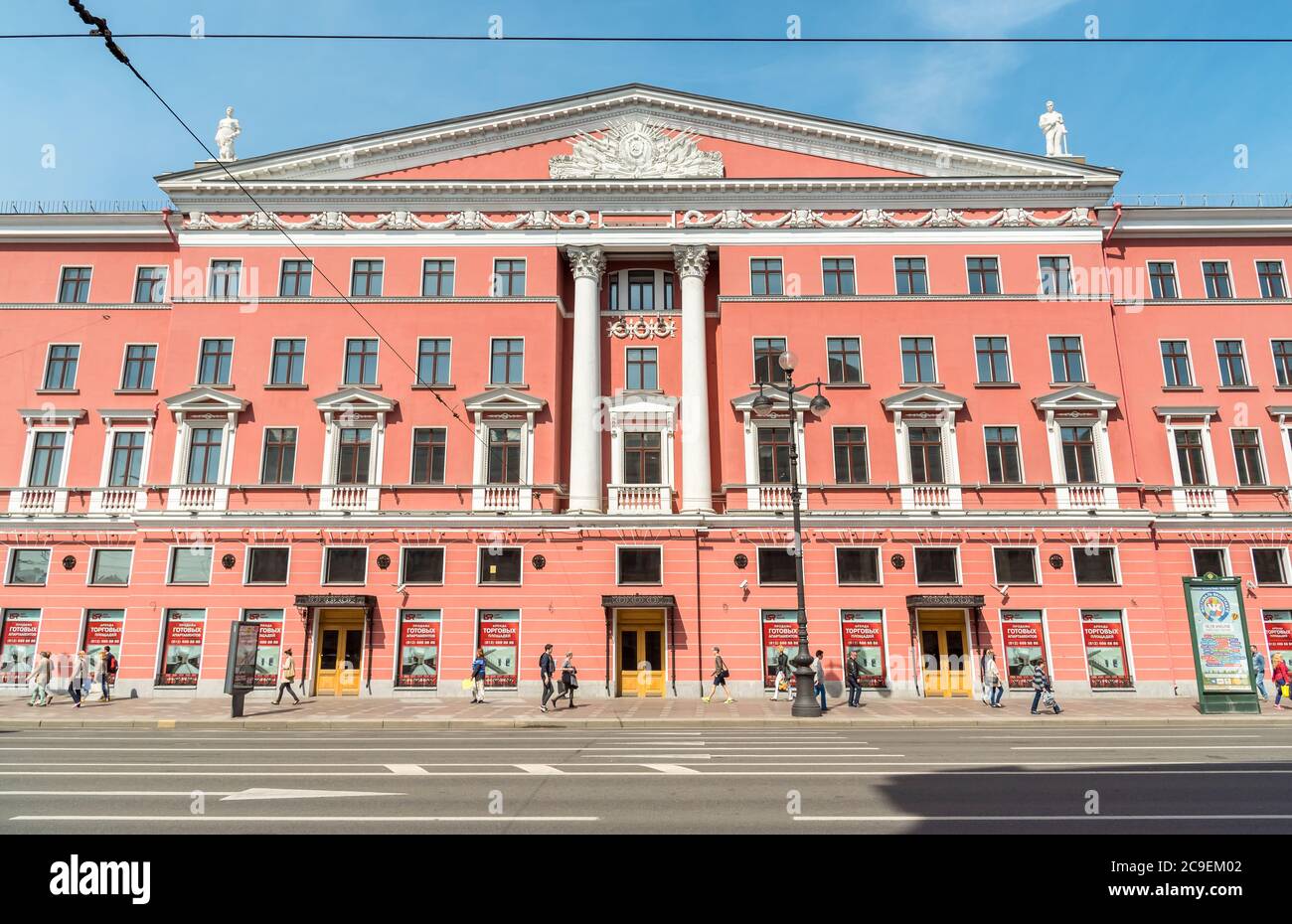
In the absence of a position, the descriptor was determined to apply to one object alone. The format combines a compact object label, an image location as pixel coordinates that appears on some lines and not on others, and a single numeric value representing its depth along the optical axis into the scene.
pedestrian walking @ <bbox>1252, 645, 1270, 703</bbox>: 28.66
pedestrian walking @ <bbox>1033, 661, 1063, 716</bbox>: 24.61
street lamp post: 23.84
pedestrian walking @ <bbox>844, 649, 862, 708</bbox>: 26.59
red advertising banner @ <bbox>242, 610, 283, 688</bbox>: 29.50
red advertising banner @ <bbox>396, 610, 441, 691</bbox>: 29.48
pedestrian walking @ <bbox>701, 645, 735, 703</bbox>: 27.92
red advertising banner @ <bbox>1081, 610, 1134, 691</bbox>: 29.20
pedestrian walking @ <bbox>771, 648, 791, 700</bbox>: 28.53
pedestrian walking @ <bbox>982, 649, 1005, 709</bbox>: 26.28
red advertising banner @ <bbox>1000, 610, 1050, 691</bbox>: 29.36
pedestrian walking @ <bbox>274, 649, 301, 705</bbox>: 27.06
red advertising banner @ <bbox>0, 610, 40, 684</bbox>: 30.34
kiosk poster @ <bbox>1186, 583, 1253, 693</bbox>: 24.67
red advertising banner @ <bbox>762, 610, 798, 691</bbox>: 29.53
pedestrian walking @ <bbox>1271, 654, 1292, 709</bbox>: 26.73
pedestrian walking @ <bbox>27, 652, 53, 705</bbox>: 26.56
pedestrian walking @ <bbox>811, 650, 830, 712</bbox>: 27.46
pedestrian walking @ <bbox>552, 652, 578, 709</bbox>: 26.00
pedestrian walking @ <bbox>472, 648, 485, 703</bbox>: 26.47
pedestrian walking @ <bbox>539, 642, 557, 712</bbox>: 25.27
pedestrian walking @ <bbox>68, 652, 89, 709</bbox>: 26.55
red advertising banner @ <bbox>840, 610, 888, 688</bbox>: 29.45
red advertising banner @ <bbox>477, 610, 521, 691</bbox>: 29.44
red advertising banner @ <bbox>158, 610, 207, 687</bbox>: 29.38
